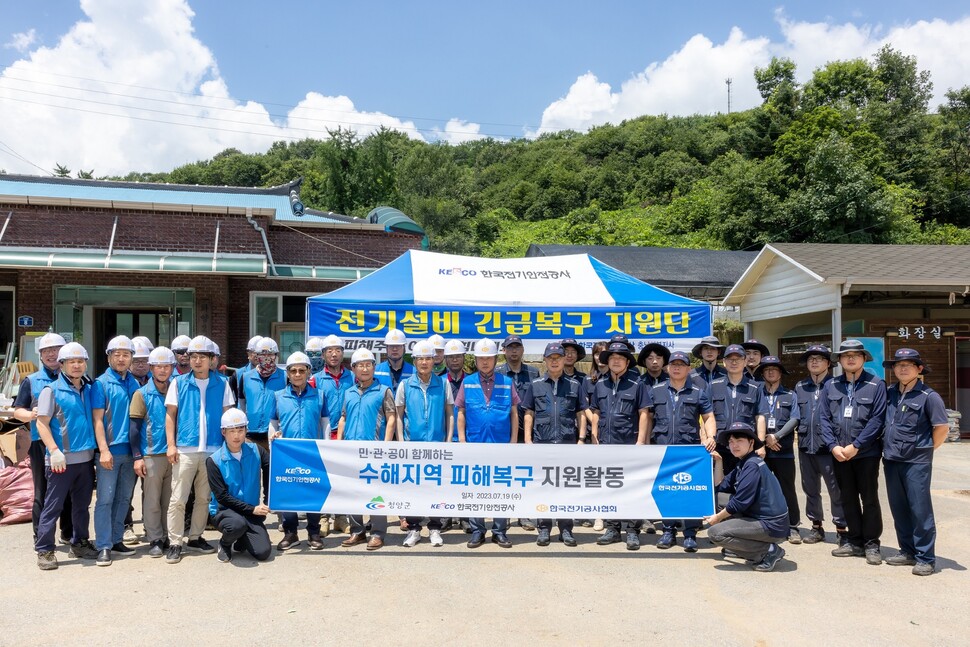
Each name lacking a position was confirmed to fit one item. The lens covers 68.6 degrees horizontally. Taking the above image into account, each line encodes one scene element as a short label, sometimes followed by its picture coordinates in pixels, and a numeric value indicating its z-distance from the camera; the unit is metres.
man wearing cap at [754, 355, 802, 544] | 6.86
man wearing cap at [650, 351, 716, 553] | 6.70
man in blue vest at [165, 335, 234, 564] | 6.19
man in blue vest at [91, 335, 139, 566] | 6.05
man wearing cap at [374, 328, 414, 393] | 7.14
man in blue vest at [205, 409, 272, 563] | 6.01
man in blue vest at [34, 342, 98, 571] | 5.81
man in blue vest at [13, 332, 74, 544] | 6.00
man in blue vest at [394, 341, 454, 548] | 6.72
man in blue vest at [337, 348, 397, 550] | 6.59
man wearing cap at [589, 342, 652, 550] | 6.78
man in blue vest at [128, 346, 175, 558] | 6.27
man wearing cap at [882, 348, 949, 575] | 5.79
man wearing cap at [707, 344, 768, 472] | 6.93
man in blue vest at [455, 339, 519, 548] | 6.76
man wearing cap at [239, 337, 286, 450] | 6.82
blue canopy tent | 8.27
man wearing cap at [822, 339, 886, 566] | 6.18
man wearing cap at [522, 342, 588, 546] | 6.80
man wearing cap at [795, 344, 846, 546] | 6.63
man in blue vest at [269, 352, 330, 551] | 6.52
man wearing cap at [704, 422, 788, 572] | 5.86
